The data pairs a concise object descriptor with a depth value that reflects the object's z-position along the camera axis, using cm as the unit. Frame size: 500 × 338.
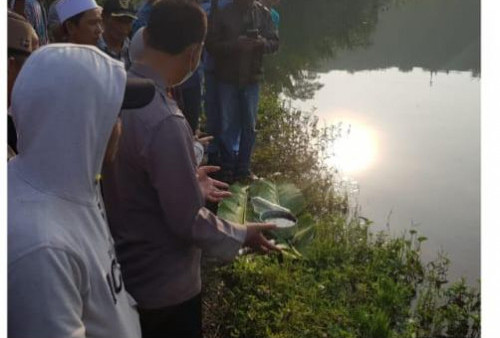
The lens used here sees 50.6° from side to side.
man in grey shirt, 164
